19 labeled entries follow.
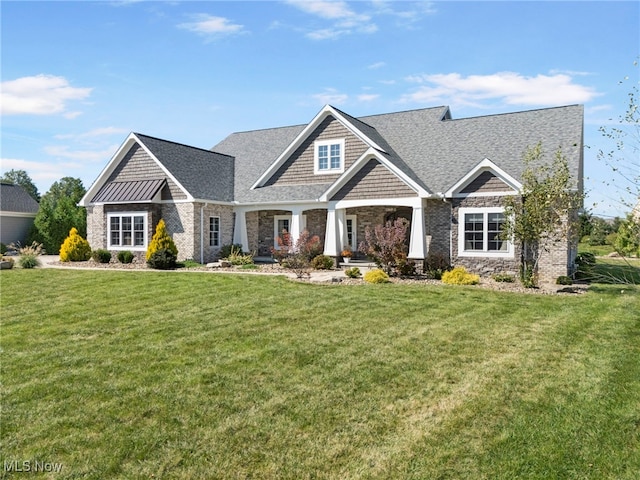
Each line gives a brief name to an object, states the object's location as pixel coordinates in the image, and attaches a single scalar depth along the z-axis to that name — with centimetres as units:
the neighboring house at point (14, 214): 3334
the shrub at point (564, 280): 1650
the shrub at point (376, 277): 1642
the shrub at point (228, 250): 2388
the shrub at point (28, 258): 2067
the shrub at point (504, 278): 1683
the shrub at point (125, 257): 2317
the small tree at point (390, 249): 1747
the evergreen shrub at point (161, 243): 2167
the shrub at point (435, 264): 1823
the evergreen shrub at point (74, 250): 2387
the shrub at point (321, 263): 2033
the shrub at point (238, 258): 2224
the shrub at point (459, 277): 1625
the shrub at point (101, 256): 2328
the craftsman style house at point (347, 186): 1872
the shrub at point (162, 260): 2067
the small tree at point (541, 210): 1538
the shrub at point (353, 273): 1734
